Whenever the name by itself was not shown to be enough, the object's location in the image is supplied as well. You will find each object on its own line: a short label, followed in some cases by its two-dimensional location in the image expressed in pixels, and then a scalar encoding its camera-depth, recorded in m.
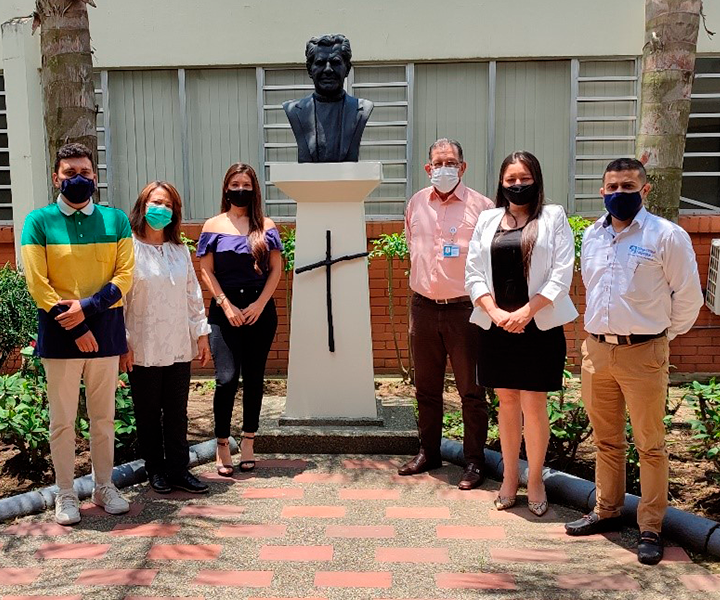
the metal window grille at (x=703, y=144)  7.76
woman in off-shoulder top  4.76
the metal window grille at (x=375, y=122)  7.89
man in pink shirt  4.67
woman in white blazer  4.01
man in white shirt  3.55
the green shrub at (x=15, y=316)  5.95
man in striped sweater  3.94
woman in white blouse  4.36
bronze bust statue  5.23
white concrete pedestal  5.38
